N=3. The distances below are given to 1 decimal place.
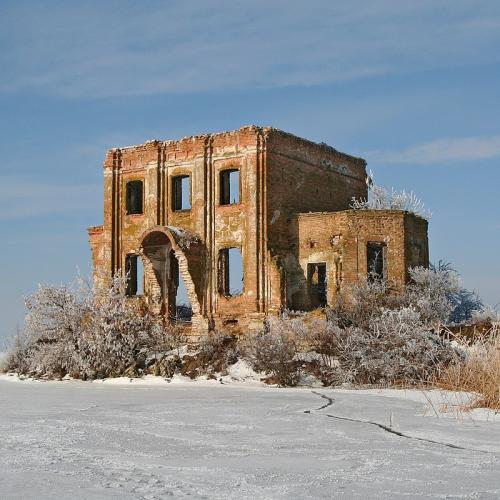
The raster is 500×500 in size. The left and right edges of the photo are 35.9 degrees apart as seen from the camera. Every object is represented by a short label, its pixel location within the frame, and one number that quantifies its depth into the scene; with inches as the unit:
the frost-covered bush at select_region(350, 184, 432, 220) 1092.5
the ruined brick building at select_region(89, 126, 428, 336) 948.0
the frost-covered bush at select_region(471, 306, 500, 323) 913.2
